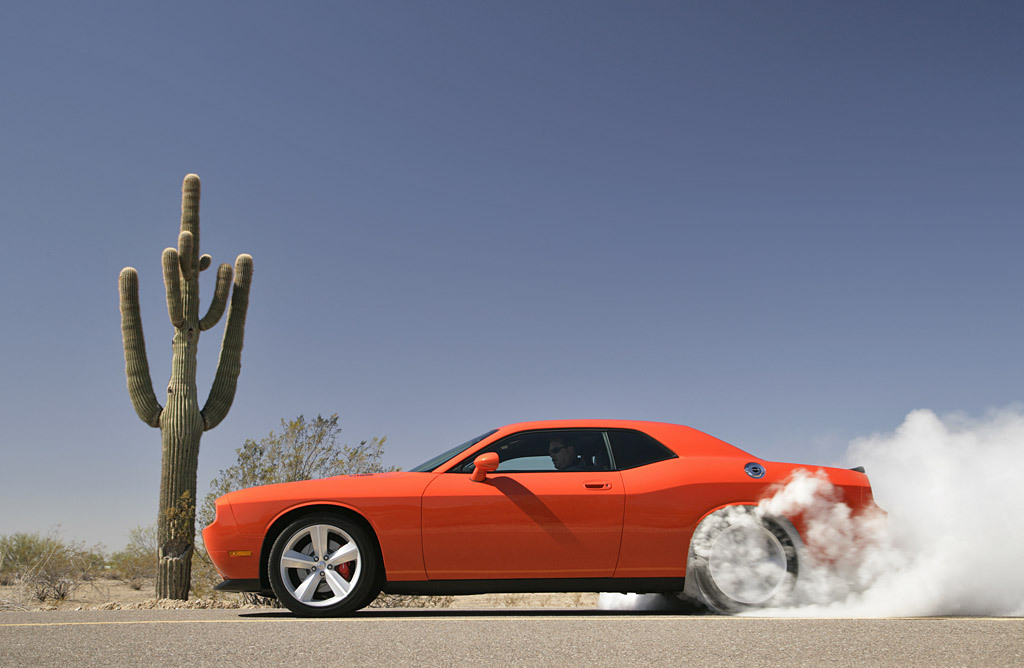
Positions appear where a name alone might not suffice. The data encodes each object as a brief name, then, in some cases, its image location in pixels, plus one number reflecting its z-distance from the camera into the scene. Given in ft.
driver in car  19.67
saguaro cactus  38.70
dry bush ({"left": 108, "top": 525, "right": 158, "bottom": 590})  67.41
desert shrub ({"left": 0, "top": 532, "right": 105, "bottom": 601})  41.24
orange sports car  18.60
